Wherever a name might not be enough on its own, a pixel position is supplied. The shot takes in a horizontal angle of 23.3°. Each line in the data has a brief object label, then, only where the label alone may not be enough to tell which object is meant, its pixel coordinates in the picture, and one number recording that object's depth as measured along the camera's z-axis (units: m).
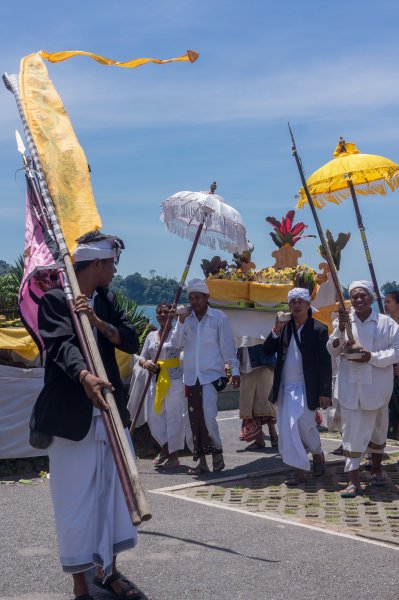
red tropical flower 15.77
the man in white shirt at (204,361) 10.16
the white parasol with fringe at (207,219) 10.46
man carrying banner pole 5.45
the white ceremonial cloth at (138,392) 11.01
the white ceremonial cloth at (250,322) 11.92
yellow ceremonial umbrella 9.79
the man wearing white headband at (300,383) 9.35
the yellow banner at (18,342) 9.91
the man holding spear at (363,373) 8.77
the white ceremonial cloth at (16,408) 9.88
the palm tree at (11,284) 15.16
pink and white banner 5.83
